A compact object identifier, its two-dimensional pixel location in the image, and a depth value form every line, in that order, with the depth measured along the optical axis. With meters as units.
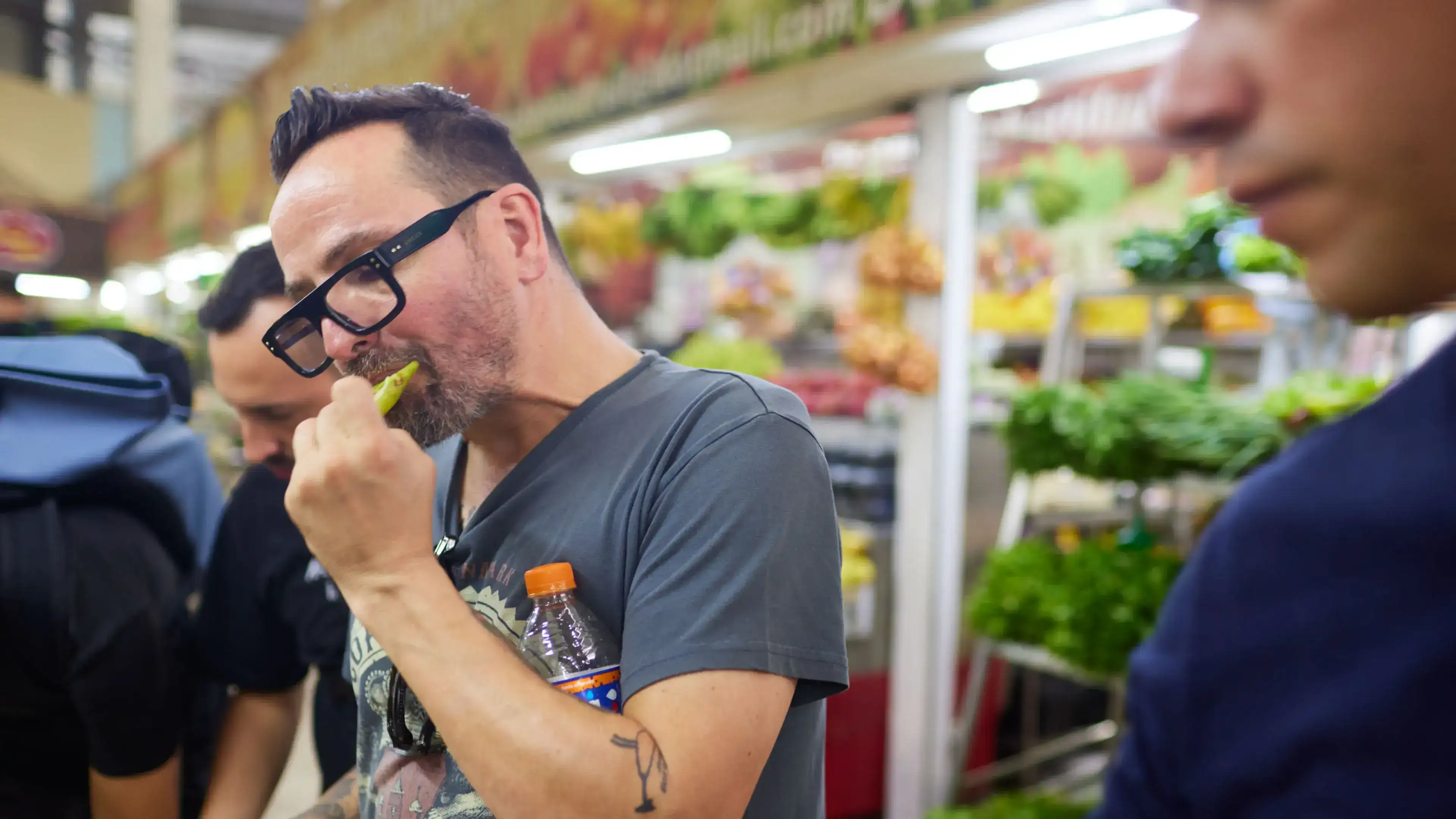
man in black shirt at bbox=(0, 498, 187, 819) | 1.20
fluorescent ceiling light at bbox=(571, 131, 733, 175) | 3.36
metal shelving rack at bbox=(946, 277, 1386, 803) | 2.97
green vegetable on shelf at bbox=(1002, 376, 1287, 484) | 2.29
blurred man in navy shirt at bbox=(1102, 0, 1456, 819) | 0.36
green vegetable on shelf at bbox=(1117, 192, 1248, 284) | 2.64
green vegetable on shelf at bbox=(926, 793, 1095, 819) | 2.60
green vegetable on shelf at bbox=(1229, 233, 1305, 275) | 2.45
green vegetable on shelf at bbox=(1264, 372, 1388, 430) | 2.23
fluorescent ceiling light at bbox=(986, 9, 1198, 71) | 2.07
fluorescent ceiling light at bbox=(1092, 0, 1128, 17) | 2.03
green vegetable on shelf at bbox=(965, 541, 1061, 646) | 2.69
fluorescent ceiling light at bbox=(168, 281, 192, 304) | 7.83
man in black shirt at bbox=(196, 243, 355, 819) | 1.37
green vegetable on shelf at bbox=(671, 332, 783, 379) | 3.77
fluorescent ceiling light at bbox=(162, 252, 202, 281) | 9.29
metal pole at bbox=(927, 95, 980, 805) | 2.79
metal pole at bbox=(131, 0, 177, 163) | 8.50
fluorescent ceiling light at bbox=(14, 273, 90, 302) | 9.60
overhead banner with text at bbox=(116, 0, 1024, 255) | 2.71
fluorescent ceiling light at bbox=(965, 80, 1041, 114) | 2.59
